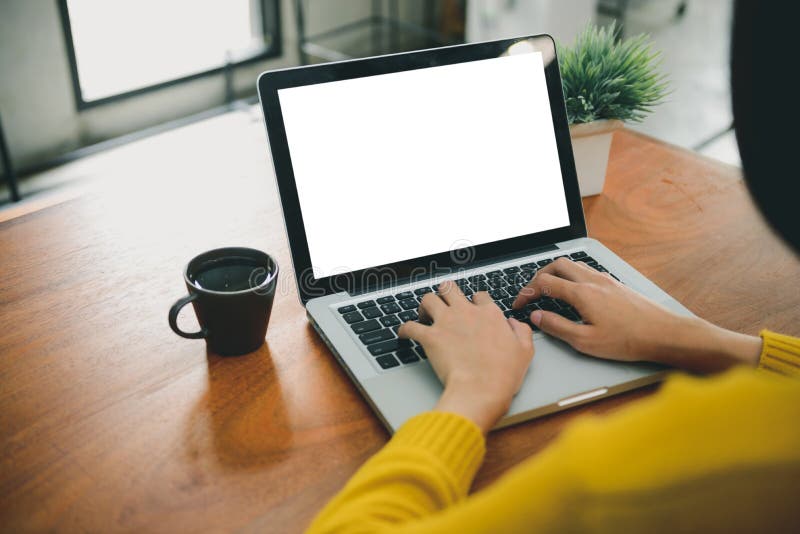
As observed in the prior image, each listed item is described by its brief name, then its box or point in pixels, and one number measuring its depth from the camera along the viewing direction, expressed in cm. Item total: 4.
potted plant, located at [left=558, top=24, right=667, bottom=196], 99
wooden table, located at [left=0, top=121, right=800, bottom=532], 60
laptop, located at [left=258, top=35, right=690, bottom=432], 73
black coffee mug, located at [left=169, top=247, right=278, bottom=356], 69
